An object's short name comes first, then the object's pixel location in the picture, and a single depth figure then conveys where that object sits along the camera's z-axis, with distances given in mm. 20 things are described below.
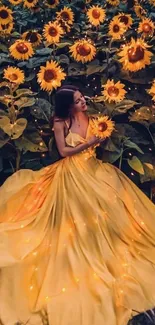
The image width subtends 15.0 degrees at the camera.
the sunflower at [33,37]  4418
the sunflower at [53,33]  4180
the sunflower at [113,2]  4781
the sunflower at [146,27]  4180
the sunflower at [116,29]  4250
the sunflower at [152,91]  3852
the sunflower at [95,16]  4391
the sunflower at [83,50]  4012
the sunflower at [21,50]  4086
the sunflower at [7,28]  4535
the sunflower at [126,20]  4395
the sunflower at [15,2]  4648
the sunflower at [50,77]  3807
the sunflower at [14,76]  4004
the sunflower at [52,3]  4801
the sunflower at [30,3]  4691
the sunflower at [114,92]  3756
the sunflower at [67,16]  4574
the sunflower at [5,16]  4500
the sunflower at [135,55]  3827
